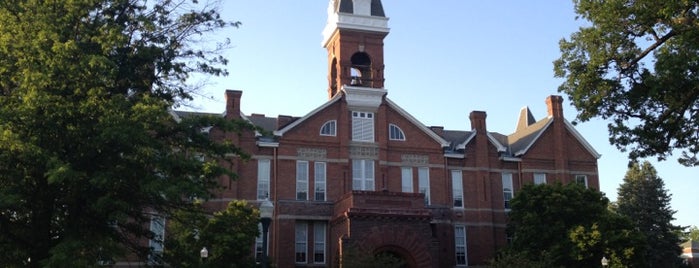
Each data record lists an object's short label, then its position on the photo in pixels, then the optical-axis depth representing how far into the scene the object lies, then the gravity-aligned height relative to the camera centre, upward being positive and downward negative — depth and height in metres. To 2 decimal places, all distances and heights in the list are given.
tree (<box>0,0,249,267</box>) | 20.80 +4.07
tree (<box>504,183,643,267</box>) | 39.38 +2.98
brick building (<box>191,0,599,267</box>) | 42.47 +7.18
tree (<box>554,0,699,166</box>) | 19.22 +5.56
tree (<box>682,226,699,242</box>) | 118.13 +7.76
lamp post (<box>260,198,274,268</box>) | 21.53 +1.97
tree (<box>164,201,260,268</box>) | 32.25 +2.24
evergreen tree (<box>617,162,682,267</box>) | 55.22 +5.42
